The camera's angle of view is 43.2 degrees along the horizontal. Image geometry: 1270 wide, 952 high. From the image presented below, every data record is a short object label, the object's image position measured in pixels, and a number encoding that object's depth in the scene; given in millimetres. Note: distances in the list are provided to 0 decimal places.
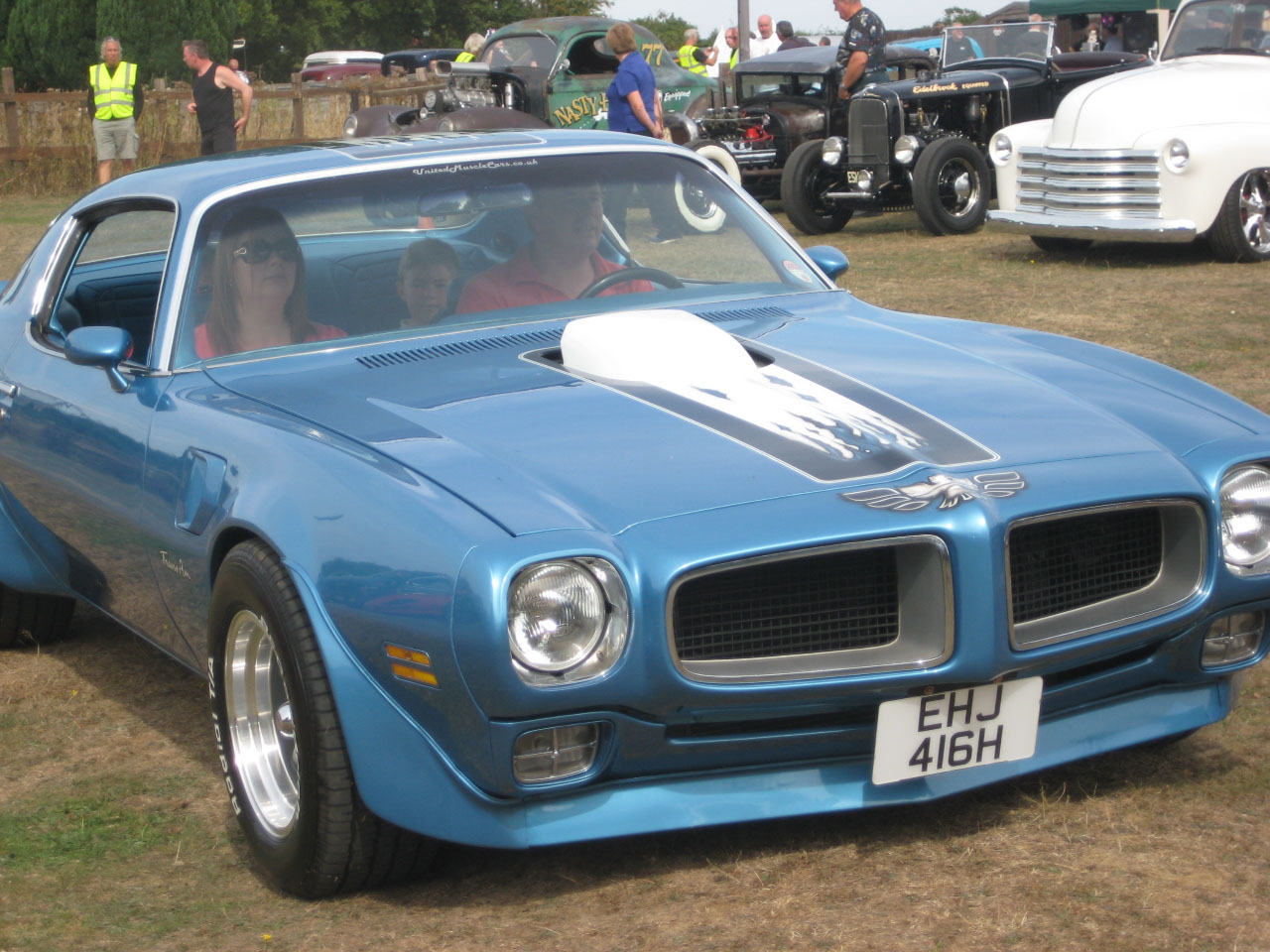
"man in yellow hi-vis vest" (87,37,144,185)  17438
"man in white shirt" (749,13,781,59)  22469
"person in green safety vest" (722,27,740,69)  27180
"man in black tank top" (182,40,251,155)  15805
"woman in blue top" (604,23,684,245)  12867
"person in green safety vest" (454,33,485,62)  18575
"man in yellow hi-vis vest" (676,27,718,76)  21375
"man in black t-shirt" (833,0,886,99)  14516
